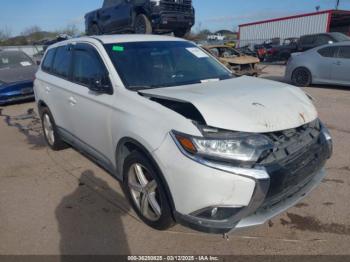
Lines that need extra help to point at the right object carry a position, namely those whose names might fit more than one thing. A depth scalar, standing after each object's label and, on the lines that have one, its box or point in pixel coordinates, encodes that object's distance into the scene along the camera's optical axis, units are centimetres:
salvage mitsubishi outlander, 261
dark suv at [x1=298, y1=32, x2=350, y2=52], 1845
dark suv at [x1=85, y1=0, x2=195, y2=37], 1148
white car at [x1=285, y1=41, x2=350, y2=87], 1066
